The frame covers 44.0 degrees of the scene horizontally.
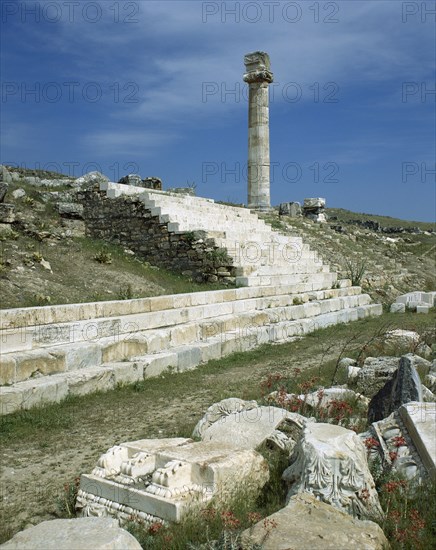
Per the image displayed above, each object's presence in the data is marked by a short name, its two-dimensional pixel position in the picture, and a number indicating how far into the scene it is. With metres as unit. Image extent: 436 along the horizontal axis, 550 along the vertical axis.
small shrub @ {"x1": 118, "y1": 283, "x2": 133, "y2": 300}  9.50
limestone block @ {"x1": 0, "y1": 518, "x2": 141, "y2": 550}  2.62
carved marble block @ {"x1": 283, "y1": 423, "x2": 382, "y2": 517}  3.34
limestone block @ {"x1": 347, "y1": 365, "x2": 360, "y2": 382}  6.82
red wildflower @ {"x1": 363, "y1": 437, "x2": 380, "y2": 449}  4.04
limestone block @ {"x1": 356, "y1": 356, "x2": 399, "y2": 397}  6.23
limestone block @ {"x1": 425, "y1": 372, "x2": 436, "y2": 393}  5.90
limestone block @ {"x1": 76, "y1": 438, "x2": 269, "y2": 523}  3.36
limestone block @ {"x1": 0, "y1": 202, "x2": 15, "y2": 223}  11.71
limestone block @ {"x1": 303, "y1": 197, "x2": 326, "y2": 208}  25.81
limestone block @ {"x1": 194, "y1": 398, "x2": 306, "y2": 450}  4.38
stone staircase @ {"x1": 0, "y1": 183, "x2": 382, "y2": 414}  6.59
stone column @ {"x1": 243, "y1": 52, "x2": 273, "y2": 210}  21.95
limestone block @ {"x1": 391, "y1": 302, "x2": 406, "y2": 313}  15.45
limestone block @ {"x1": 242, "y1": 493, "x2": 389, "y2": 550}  2.79
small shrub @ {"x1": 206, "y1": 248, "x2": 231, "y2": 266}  12.35
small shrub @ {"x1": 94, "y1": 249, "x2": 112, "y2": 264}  11.72
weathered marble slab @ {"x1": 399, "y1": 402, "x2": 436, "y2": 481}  3.63
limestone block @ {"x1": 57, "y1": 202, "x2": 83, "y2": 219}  14.16
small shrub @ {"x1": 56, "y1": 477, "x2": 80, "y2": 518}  3.75
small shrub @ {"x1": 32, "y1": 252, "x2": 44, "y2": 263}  10.24
